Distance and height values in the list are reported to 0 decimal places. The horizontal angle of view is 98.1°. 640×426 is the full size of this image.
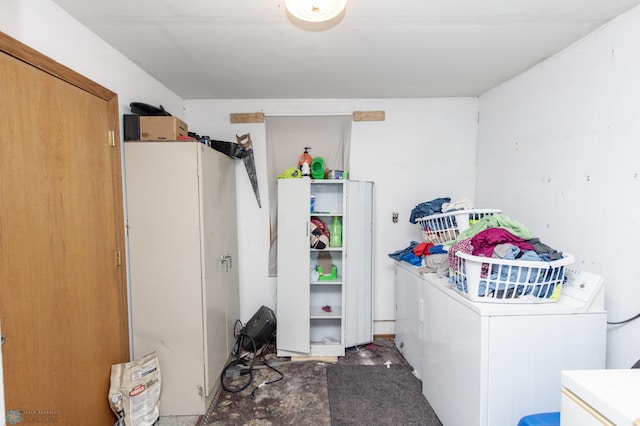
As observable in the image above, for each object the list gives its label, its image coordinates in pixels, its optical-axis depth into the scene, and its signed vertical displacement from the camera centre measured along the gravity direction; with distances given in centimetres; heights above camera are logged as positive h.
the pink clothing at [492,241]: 144 -23
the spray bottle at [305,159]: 268 +37
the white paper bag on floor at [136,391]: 163 -117
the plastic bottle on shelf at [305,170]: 260 +26
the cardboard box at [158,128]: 183 +46
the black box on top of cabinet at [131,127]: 184 +47
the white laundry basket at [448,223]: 200 -20
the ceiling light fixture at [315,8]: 127 +88
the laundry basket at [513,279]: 133 -40
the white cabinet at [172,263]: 183 -44
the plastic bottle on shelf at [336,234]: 267 -35
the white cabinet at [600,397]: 73 -57
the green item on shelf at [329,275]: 269 -76
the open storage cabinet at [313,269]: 248 -67
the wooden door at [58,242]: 116 -22
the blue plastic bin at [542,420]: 110 -89
